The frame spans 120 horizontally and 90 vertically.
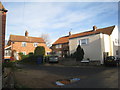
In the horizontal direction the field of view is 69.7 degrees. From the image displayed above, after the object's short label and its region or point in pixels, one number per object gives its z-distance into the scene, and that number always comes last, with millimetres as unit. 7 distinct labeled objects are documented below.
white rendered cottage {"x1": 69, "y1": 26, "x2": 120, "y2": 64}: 15517
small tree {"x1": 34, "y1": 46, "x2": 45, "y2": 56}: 20408
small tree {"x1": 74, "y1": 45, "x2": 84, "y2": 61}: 15706
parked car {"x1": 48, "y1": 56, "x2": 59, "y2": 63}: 17546
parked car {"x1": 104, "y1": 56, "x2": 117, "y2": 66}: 13671
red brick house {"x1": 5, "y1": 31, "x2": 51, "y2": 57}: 24092
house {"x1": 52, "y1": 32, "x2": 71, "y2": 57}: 25686
